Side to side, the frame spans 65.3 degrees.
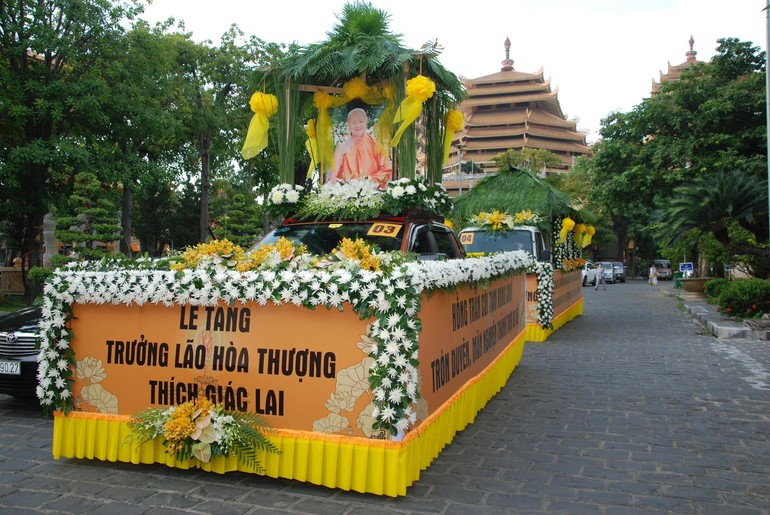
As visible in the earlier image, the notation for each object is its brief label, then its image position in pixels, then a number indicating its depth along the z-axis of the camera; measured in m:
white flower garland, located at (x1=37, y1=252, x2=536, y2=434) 3.77
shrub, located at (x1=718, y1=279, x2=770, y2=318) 14.33
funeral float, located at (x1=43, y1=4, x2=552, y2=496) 3.85
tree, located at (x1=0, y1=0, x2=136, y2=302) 16.94
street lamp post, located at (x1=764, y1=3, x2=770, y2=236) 15.12
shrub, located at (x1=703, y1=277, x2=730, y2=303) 20.16
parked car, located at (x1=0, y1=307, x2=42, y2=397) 5.79
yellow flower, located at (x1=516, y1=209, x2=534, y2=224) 13.08
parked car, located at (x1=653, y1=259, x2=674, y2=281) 57.66
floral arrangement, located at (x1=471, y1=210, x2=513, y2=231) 12.76
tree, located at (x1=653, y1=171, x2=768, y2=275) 14.91
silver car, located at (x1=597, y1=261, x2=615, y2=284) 46.19
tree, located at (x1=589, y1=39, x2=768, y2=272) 19.09
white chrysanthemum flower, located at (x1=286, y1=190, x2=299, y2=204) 7.20
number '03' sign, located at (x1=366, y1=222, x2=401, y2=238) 6.38
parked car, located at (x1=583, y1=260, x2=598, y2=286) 39.62
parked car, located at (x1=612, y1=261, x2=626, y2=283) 49.69
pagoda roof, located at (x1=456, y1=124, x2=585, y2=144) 74.19
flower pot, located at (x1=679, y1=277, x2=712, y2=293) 27.61
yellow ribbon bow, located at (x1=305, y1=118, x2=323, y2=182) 8.25
